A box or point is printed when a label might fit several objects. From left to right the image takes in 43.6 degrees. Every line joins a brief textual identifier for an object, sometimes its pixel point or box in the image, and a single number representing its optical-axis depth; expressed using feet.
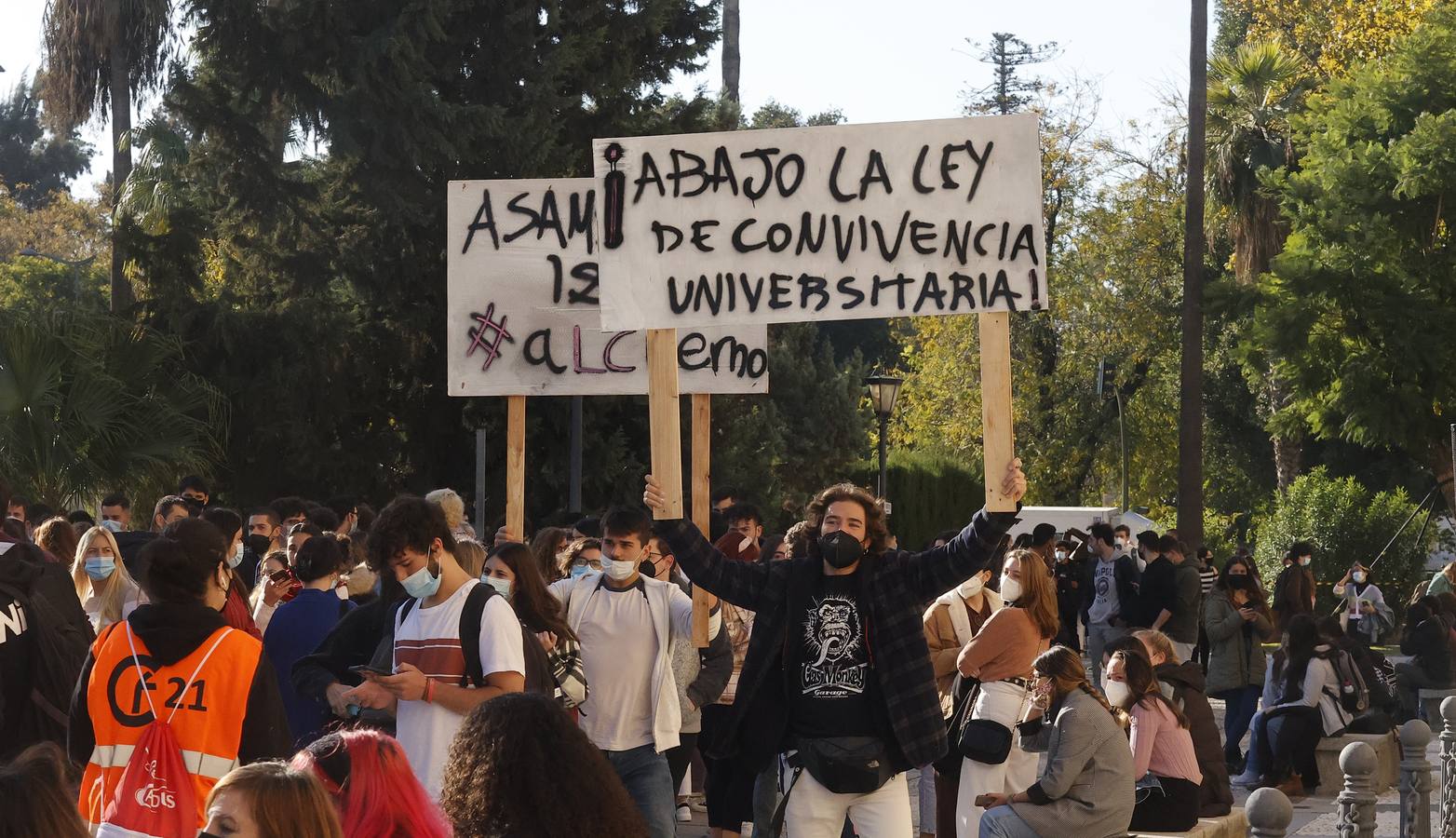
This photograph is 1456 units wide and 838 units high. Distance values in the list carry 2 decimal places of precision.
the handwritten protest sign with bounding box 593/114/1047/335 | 23.82
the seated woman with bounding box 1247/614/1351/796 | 40.22
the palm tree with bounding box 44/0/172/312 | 97.86
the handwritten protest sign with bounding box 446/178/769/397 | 34.01
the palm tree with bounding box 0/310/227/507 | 59.93
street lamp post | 75.10
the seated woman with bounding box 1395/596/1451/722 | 49.93
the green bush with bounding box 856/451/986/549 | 127.85
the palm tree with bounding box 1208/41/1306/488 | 108.88
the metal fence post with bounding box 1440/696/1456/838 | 29.96
